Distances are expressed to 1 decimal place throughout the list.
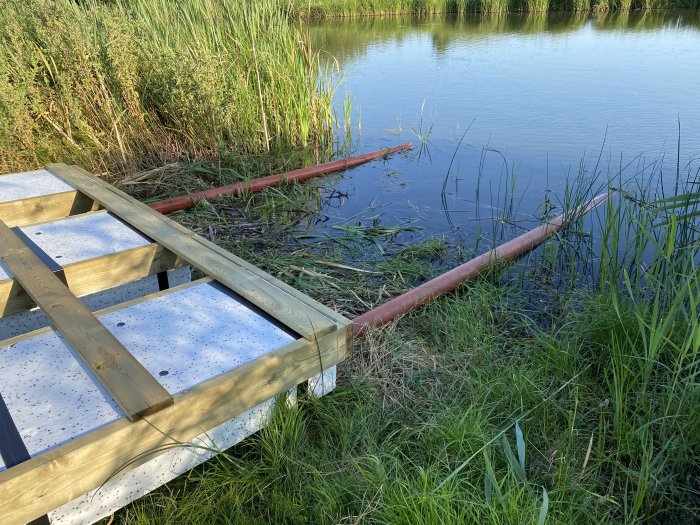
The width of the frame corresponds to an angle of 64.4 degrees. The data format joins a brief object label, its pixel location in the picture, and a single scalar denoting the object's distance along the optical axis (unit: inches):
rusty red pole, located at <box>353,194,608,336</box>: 106.3
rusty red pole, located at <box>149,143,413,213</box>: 160.9
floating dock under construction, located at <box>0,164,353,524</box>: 56.2
